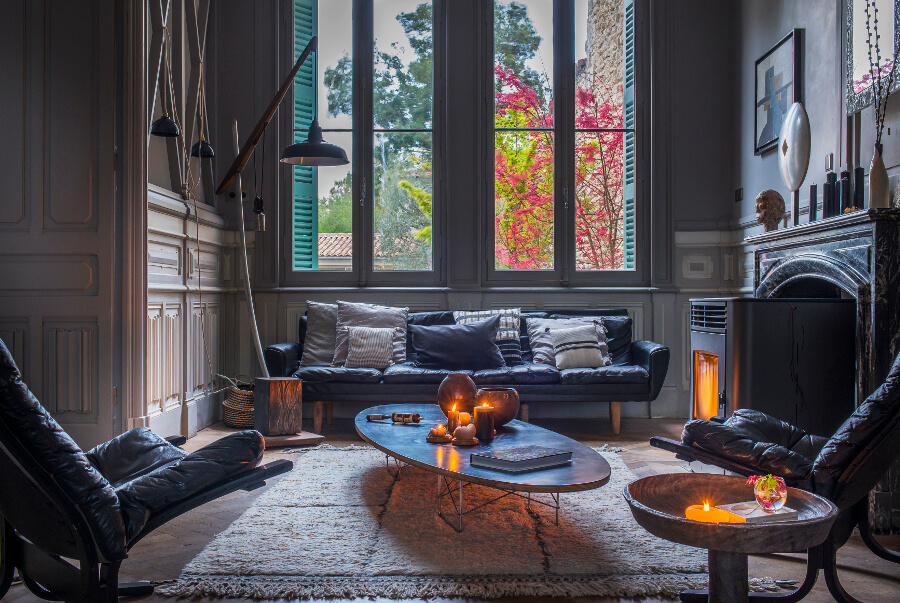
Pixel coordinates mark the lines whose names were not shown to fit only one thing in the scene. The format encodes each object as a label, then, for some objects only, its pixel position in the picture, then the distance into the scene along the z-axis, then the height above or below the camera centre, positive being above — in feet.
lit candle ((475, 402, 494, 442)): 8.75 -1.67
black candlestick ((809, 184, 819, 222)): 11.66 +1.80
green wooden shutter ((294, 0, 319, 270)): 17.16 +3.26
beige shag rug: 6.52 -2.86
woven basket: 14.76 -2.48
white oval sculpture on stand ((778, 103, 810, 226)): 11.77 +2.73
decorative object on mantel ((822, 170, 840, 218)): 10.71 +1.70
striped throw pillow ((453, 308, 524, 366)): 15.19 -0.68
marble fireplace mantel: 8.43 +0.17
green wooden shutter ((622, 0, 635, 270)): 17.12 +4.03
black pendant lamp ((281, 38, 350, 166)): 12.93 +3.03
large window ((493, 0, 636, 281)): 17.10 +4.27
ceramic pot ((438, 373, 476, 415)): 9.52 -1.37
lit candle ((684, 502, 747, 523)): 4.82 -1.62
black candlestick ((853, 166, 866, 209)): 10.31 +1.80
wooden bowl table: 4.63 -1.68
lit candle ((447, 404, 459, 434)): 9.09 -1.69
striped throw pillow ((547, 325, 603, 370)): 14.60 -1.07
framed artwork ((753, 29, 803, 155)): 13.28 +4.61
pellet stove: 9.61 -0.91
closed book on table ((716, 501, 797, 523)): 4.82 -1.63
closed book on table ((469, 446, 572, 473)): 7.19 -1.79
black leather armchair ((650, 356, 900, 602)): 6.06 -1.65
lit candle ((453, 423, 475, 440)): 8.57 -1.75
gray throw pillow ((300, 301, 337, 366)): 15.37 -0.80
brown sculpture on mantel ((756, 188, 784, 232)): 12.92 +1.83
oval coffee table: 6.75 -1.90
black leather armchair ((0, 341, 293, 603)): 5.01 -1.68
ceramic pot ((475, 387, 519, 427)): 9.43 -1.48
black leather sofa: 13.89 -1.76
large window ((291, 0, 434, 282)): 17.16 +4.45
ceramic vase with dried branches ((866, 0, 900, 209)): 9.34 +3.15
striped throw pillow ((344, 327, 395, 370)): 14.75 -1.08
